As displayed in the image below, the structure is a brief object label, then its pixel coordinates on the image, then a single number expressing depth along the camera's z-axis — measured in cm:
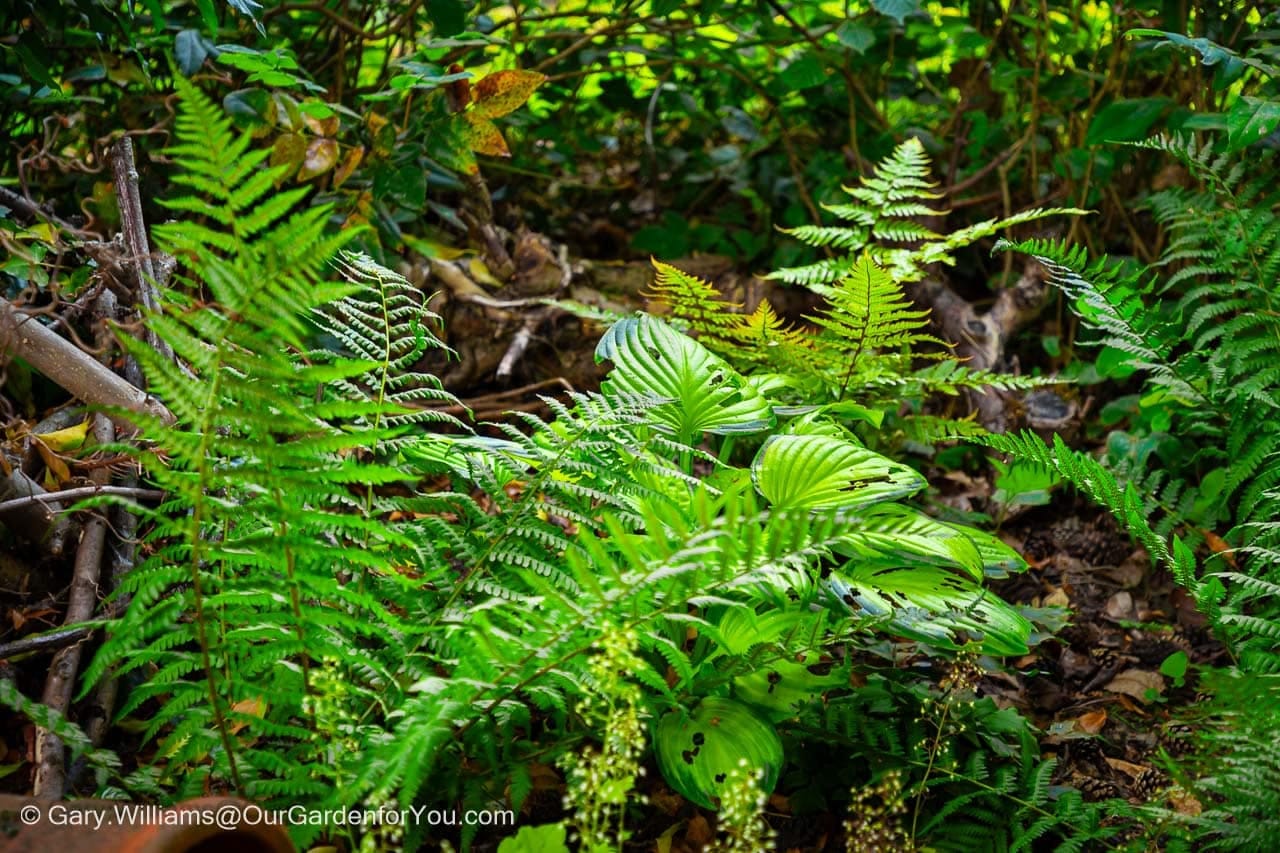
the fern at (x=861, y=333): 239
